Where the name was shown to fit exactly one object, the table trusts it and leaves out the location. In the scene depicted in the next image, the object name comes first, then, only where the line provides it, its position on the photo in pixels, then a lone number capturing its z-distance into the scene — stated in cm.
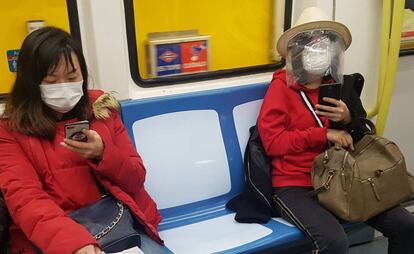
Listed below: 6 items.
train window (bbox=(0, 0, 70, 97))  222
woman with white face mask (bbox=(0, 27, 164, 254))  169
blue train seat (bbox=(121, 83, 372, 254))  228
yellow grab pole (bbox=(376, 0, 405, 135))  270
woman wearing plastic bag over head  231
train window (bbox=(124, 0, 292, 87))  252
